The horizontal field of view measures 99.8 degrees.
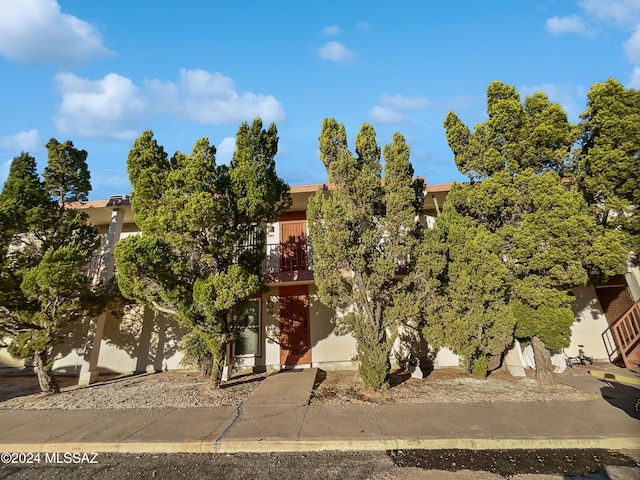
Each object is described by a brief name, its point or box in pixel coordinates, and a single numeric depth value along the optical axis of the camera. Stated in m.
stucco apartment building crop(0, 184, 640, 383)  8.59
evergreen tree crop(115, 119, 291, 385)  5.66
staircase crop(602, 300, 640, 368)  7.27
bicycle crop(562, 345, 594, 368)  8.11
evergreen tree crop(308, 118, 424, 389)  6.08
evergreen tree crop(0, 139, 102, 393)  6.20
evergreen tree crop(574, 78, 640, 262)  5.81
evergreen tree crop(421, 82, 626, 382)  5.90
